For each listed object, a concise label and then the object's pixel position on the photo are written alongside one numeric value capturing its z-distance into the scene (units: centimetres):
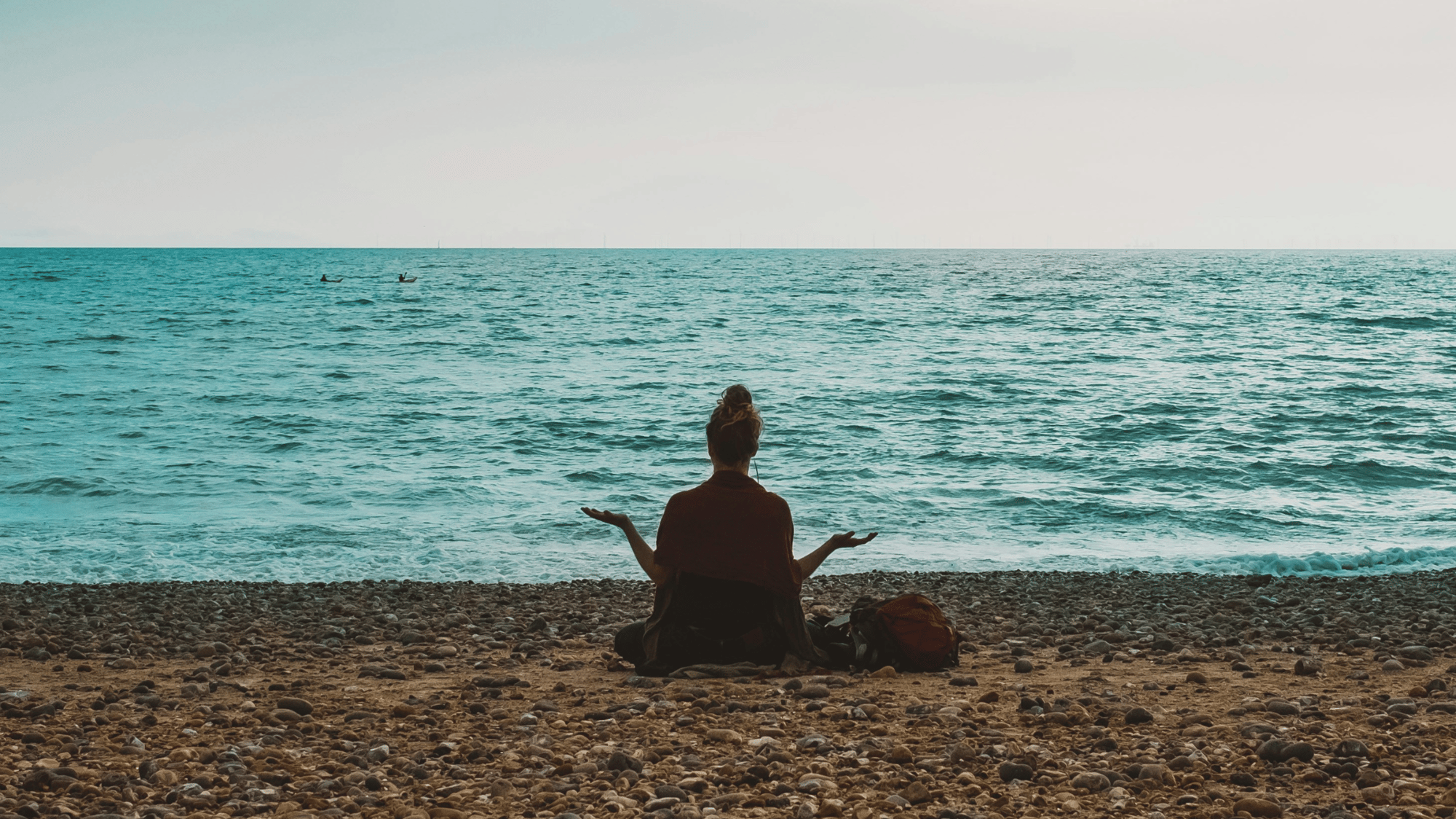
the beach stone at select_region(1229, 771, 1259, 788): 398
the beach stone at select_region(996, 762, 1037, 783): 414
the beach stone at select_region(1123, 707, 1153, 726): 490
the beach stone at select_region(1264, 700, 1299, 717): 498
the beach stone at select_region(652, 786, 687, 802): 395
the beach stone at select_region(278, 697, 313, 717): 528
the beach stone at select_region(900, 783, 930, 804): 391
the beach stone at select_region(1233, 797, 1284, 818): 367
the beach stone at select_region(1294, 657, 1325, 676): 604
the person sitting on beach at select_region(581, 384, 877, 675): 567
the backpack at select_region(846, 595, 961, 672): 620
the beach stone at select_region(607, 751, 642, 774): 427
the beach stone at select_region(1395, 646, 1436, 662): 643
